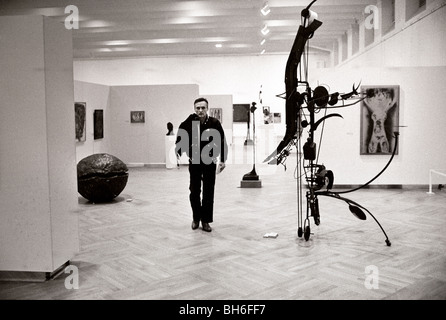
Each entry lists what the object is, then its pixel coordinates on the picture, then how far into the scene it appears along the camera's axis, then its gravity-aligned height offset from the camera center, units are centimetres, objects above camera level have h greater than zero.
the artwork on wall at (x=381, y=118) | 1034 +24
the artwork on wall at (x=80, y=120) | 1285 +30
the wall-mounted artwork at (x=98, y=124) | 1443 +20
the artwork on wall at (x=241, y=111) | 2455 +99
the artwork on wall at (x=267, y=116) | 2390 +69
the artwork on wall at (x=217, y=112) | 2184 +84
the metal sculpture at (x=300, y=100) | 515 +33
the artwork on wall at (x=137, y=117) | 1608 +46
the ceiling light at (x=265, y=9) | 1277 +344
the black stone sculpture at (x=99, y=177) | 869 -92
